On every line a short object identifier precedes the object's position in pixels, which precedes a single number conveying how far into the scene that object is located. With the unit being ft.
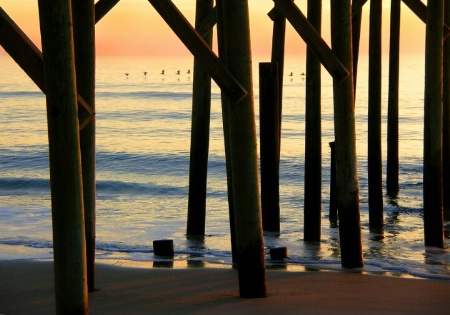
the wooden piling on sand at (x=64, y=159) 26.81
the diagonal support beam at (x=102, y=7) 44.98
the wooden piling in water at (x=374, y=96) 72.56
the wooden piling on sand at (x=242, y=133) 36.17
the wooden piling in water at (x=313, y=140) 57.76
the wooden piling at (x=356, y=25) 64.03
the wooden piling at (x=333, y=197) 69.45
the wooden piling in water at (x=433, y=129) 52.70
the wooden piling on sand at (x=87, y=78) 37.73
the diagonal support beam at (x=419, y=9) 58.13
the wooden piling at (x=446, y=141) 68.00
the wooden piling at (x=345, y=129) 44.14
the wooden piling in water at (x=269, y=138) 57.47
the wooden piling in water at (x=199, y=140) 57.67
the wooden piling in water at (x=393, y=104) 80.43
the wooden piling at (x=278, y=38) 65.46
